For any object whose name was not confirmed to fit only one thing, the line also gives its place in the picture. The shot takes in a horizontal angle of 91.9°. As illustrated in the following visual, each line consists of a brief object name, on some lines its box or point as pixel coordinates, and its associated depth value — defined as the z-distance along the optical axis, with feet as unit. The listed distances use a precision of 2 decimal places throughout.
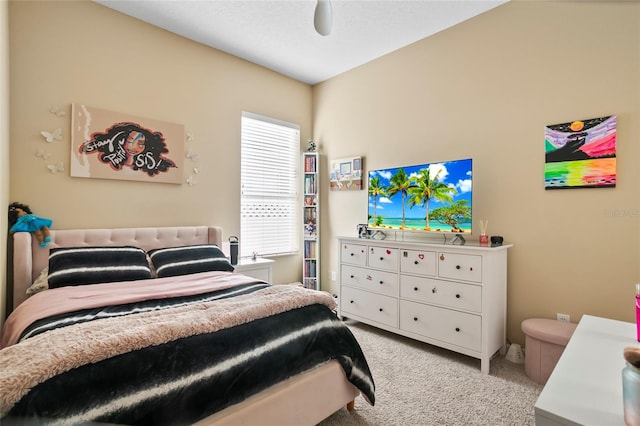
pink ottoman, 7.01
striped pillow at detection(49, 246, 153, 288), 7.30
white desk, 2.72
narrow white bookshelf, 13.67
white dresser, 7.97
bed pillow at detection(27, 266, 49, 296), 7.37
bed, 3.49
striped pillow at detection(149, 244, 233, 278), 8.61
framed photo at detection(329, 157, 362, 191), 12.66
